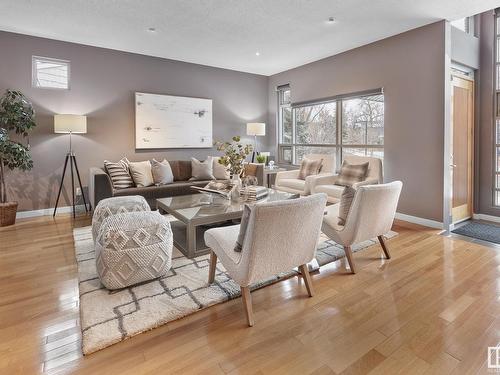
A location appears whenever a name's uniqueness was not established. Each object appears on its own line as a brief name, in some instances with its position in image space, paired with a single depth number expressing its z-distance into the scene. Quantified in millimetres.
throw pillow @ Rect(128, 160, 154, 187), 4402
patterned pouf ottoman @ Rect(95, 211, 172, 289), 2131
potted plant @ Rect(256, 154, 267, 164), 5881
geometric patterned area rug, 1771
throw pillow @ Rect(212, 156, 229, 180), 5340
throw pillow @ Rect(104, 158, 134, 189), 4195
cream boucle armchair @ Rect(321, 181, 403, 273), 2416
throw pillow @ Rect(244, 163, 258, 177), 5305
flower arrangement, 3621
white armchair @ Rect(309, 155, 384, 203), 4262
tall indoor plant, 3852
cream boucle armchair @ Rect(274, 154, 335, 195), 4617
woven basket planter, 3934
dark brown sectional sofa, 4012
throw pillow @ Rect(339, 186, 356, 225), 2477
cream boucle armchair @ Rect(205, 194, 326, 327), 1763
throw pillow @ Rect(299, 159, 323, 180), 5105
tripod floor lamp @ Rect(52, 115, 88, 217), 4145
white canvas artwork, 5152
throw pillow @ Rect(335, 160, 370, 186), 4352
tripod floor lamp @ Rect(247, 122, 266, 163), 6078
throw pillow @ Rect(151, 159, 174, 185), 4609
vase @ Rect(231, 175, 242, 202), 3486
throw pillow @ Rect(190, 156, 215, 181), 5105
